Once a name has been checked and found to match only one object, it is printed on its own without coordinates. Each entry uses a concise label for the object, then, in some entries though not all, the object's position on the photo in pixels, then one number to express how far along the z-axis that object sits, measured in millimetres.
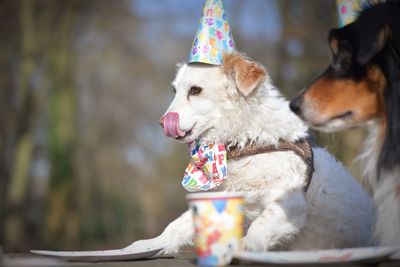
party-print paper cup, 2564
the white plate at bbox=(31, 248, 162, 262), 3189
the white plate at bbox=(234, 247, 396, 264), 2665
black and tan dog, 2812
